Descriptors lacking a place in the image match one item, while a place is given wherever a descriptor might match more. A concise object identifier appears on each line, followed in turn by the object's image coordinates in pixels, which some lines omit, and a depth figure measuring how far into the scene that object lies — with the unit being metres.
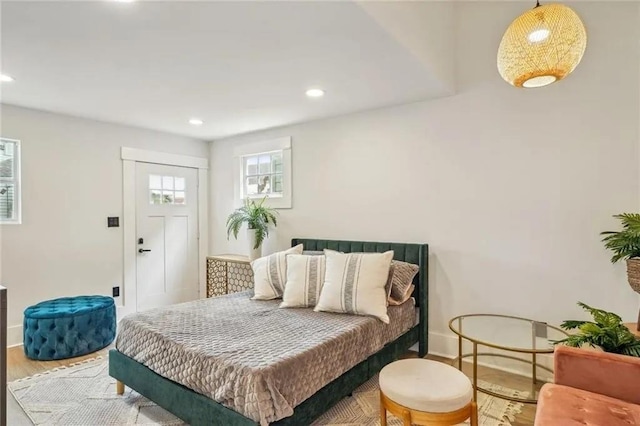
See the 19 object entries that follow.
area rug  2.09
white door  4.18
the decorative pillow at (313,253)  3.27
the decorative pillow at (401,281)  2.76
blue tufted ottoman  2.91
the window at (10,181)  3.22
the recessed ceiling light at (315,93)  2.91
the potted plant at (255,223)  3.99
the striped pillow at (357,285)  2.49
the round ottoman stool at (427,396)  1.61
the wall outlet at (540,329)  2.26
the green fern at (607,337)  1.69
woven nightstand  3.94
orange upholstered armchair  1.38
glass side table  2.10
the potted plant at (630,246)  1.88
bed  1.64
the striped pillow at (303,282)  2.73
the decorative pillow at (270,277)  2.96
